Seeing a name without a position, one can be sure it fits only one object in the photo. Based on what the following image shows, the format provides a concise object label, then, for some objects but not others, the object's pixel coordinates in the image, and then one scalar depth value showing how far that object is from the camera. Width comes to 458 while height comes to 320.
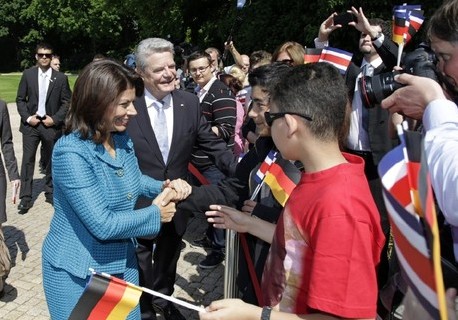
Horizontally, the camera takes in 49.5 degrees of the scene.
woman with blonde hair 4.55
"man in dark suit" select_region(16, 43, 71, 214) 7.34
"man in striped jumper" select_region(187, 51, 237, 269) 5.19
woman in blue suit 2.41
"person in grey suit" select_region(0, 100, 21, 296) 4.90
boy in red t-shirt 1.54
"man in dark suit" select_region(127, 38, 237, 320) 3.61
